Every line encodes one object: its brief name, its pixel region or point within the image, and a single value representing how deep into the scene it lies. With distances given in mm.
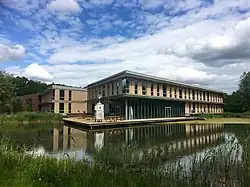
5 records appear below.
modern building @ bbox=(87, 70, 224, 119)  19567
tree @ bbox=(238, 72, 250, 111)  32596
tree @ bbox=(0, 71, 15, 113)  18910
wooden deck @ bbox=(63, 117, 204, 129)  14049
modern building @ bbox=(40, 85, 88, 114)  25863
